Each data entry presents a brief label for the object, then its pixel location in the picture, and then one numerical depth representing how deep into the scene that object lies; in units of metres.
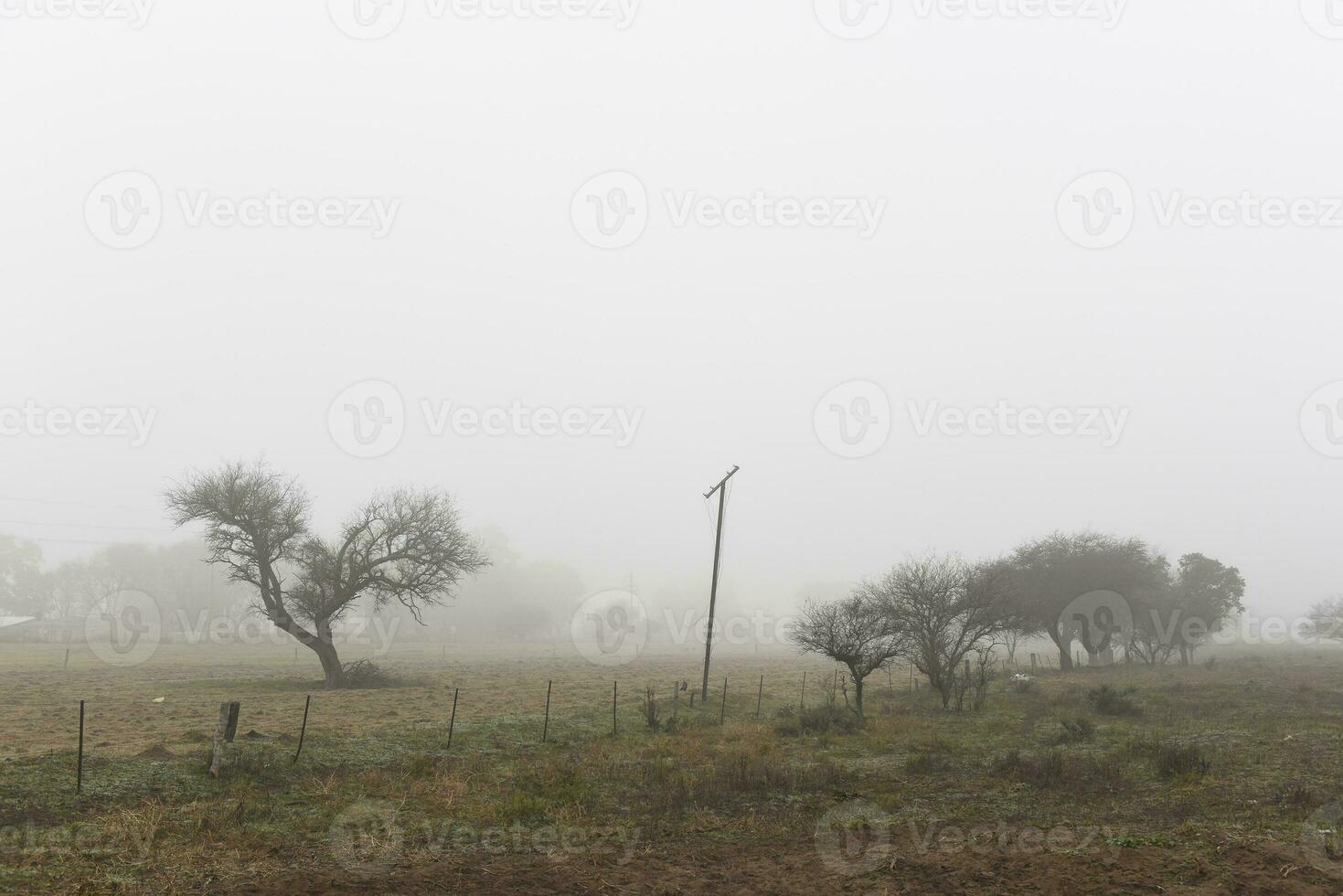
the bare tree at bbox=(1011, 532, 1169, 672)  52.91
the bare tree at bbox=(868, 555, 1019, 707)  31.78
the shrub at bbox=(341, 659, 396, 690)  37.25
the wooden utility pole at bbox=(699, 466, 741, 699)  32.22
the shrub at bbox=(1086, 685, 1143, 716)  27.50
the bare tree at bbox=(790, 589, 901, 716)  28.95
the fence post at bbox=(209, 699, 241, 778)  16.06
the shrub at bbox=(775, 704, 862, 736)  25.19
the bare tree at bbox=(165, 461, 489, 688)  36.22
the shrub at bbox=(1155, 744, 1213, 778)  16.92
